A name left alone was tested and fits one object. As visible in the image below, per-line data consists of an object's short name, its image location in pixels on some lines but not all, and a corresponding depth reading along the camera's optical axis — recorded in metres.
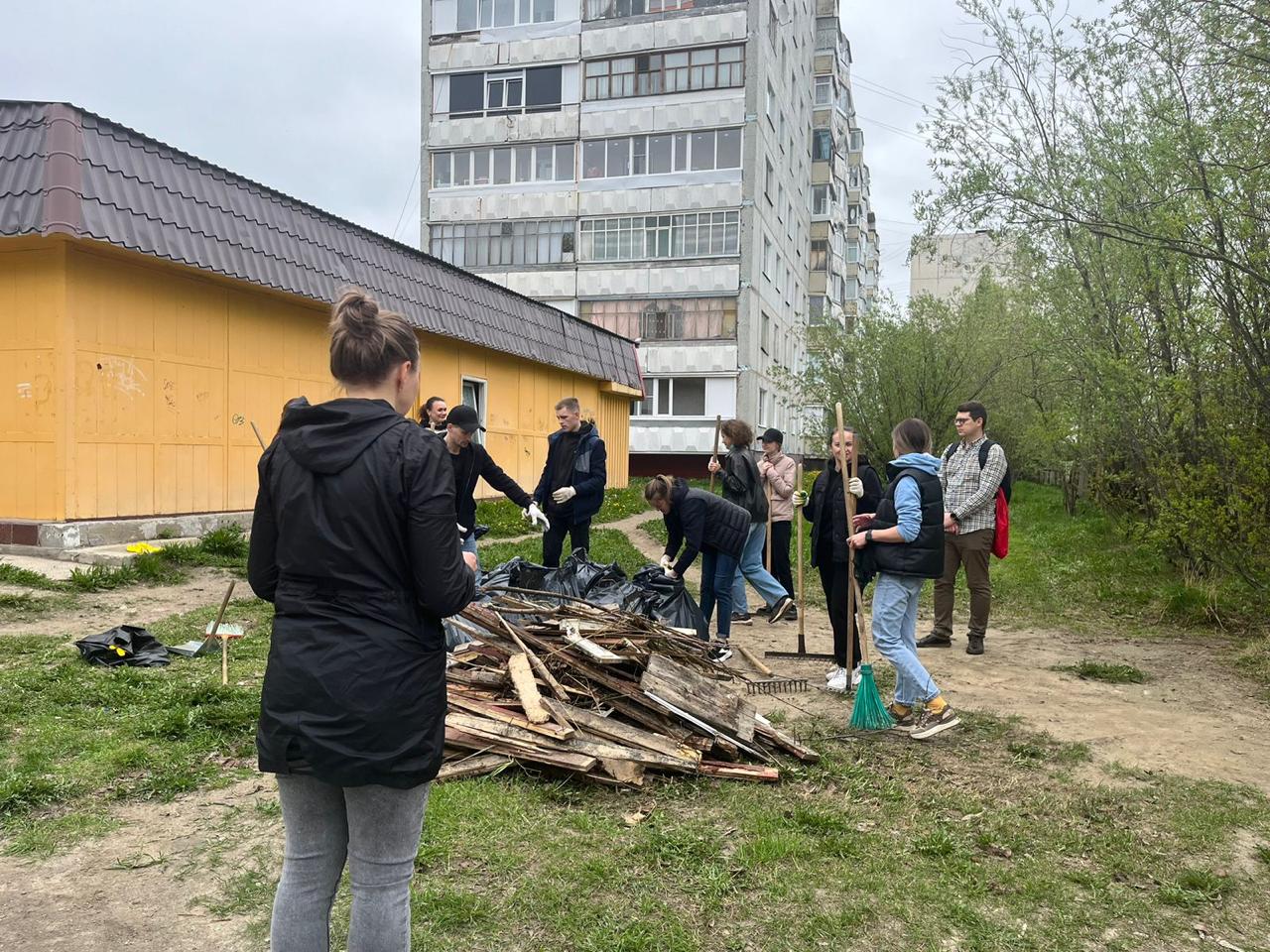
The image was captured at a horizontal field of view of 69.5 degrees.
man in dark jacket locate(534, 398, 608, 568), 8.92
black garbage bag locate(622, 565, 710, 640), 7.69
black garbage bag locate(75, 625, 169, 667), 6.34
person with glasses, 8.27
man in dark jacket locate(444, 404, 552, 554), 7.02
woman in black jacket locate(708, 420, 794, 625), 9.05
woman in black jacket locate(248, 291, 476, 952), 2.12
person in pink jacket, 10.05
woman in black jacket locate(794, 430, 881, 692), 6.66
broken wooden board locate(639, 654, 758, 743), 5.02
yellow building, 9.30
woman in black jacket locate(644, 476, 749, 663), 7.26
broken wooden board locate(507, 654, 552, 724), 4.79
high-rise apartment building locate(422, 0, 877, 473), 32.34
